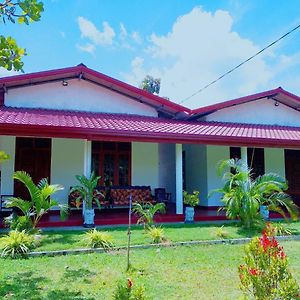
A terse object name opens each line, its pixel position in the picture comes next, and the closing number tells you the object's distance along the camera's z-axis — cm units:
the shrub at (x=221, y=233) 851
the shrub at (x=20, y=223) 814
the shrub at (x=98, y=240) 740
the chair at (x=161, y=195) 1271
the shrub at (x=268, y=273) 312
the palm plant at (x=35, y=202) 834
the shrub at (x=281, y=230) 898
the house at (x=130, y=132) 1073
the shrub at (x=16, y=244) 676
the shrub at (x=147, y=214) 949
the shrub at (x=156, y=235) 791
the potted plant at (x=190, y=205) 1078
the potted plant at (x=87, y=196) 970
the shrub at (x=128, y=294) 305
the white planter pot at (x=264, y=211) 1088
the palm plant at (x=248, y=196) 962
